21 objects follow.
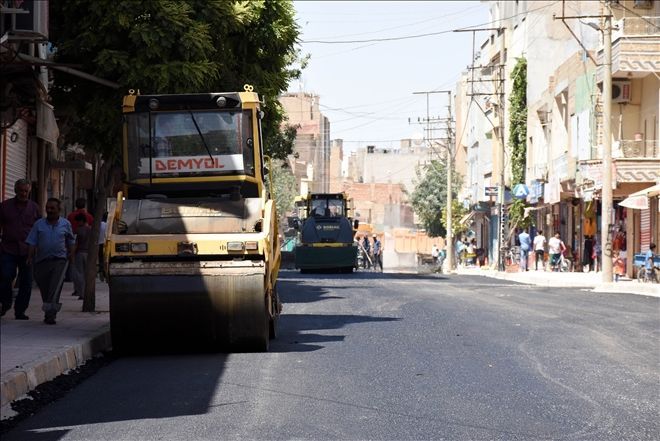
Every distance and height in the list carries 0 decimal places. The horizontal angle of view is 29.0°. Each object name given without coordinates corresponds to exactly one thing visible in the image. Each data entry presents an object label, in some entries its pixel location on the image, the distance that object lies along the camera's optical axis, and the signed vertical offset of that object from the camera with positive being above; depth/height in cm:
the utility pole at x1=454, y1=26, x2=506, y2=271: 5881 +552
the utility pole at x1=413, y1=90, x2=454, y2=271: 6919 +60
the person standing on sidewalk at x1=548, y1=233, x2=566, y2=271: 4953 -78
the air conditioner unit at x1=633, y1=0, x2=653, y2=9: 4641 +826
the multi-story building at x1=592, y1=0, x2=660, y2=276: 4034 +379
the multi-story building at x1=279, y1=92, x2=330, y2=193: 12419 +909
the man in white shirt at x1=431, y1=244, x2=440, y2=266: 8268 -157
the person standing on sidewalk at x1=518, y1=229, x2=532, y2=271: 5359 -84
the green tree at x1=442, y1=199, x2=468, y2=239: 8625 +93
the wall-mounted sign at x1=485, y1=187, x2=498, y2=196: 6338 +196
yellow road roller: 1367 -2
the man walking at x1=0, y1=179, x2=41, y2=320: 1686 -16
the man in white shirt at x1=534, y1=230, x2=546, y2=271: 5369 -71
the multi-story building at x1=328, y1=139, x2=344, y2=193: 14525 +744
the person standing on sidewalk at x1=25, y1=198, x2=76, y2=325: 1622 -34
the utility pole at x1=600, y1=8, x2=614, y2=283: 3344 +181
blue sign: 6181 +189
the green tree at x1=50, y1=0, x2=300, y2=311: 2120 +296
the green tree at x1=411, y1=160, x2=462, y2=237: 9719 +243
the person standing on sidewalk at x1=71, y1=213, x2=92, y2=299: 2291 -44
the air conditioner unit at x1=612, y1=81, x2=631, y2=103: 4409 +483
